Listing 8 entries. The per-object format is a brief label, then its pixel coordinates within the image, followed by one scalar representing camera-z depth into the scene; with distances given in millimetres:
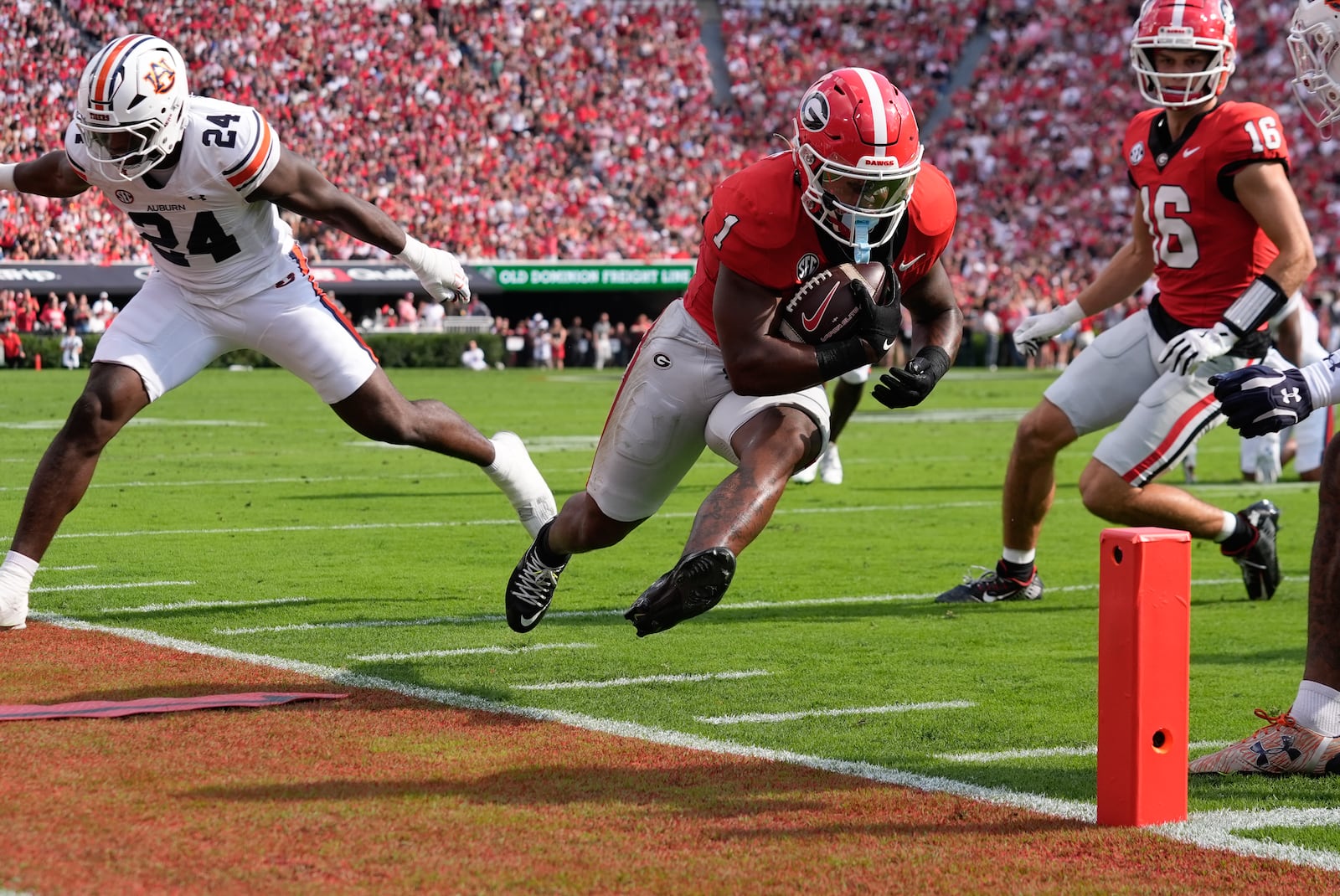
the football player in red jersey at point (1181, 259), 11344
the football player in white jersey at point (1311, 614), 7305
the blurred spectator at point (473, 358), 57125
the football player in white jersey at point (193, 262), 10406
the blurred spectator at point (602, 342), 60219
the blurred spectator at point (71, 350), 48781
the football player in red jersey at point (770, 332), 8227
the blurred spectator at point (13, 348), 49031
